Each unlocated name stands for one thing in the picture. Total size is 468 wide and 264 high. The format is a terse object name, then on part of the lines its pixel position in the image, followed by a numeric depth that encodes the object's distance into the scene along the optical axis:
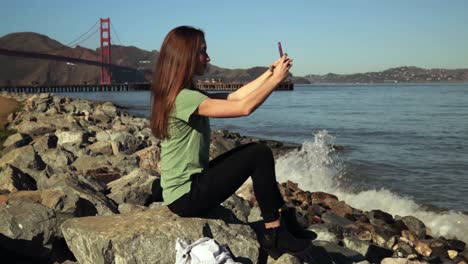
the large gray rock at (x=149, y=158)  6.66
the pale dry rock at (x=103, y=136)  8.77
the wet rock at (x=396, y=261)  3.55
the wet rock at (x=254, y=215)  3.74
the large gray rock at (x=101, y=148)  7.58
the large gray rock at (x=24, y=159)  5.71
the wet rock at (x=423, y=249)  5.07
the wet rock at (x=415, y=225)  5.90
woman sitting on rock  2.71
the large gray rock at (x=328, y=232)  4.08
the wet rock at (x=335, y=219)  5.50
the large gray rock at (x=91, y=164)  5.86
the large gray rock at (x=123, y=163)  6.10
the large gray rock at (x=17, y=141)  7.87
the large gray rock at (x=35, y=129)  9.70
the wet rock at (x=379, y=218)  6.12
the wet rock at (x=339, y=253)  3.40
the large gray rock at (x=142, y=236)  2.74
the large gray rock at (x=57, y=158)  6.32
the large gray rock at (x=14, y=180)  4.59
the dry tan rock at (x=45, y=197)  3.59
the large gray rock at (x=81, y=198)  3.61
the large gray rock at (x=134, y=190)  4.23
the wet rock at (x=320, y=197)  6.85
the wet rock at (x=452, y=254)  5.17
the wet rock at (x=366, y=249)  3.93
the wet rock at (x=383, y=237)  5.00
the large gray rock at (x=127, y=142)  7.74
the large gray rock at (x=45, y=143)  7.34
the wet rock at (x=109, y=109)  19.34
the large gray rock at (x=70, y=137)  8.53
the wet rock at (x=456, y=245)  5.48
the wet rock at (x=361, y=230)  5.06
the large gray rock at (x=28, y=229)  3.12
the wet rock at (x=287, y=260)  2.88
